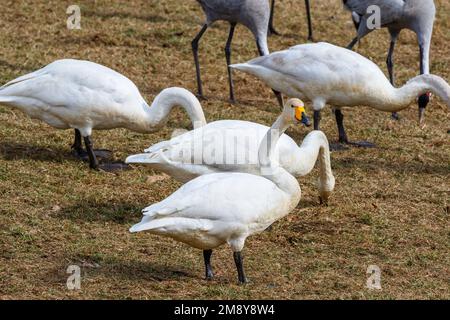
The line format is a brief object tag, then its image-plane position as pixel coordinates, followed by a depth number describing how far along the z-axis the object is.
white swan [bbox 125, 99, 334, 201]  14.90
